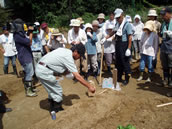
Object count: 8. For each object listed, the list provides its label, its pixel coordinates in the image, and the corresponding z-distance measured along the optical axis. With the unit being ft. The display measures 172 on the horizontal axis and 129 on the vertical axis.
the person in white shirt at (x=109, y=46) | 17.35
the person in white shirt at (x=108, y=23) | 18.06
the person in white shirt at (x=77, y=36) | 15.65
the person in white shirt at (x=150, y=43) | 15.41
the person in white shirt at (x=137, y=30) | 20.47
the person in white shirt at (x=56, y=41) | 16.31
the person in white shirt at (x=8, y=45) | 18.48
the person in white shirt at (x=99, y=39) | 17.84
